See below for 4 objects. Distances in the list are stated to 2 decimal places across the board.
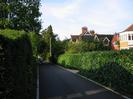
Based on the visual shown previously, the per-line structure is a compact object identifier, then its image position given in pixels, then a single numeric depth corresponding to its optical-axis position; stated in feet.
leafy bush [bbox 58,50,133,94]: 23.25
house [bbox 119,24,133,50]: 93.91
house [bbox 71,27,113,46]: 127.88
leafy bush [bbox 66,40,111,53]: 80.59
